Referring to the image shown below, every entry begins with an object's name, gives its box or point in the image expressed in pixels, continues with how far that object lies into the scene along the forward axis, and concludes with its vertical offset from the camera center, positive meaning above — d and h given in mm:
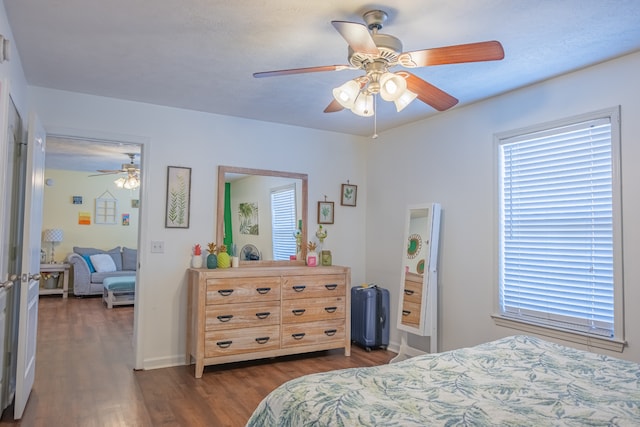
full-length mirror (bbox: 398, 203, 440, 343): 3969 -367
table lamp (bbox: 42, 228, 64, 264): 8102 -146
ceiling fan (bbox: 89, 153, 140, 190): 6598 +865
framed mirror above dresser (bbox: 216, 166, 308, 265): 4371 +176
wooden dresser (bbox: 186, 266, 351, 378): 3738 -744
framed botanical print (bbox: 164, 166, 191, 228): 4094 +307
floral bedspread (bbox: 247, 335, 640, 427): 1443 -603
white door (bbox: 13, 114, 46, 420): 2781 -271
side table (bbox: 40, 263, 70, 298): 7777 -808
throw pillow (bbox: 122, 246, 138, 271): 8352 -593
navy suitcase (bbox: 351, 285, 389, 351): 4570 -888
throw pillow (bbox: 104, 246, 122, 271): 8345 -542
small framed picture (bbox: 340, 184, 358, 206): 5035 +436
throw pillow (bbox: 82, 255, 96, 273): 7939 -632
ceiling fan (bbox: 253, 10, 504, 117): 1964 +834
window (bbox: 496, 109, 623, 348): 2840 +67
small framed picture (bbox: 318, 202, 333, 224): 4887 +218
